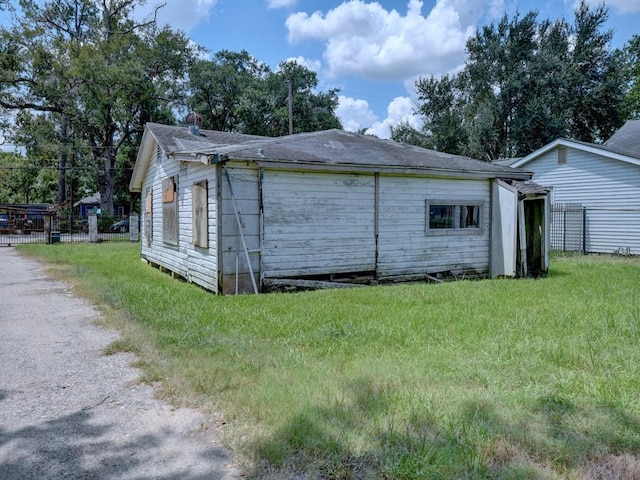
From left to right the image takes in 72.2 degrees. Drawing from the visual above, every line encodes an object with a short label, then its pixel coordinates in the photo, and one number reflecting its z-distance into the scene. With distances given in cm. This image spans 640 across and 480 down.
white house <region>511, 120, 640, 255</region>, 1506
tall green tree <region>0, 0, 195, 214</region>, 2802
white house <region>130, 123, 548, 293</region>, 812
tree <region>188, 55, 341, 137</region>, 3200
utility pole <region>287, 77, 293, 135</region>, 2549
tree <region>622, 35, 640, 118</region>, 3030
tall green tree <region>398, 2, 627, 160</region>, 2886
